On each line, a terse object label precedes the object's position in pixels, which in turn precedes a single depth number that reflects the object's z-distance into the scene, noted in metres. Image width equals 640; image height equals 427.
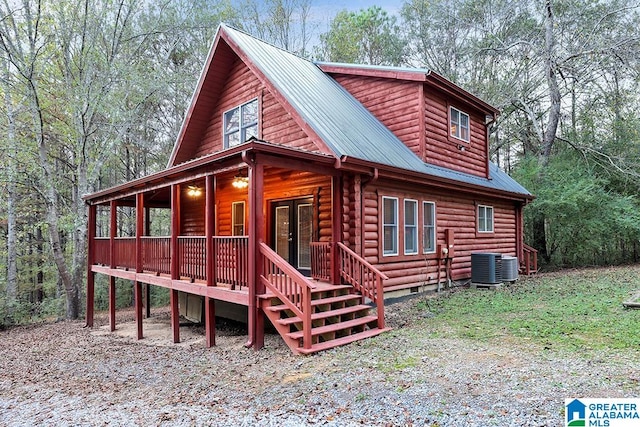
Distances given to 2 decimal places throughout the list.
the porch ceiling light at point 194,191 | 12.21
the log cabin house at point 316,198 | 7.09
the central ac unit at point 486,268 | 11.95
